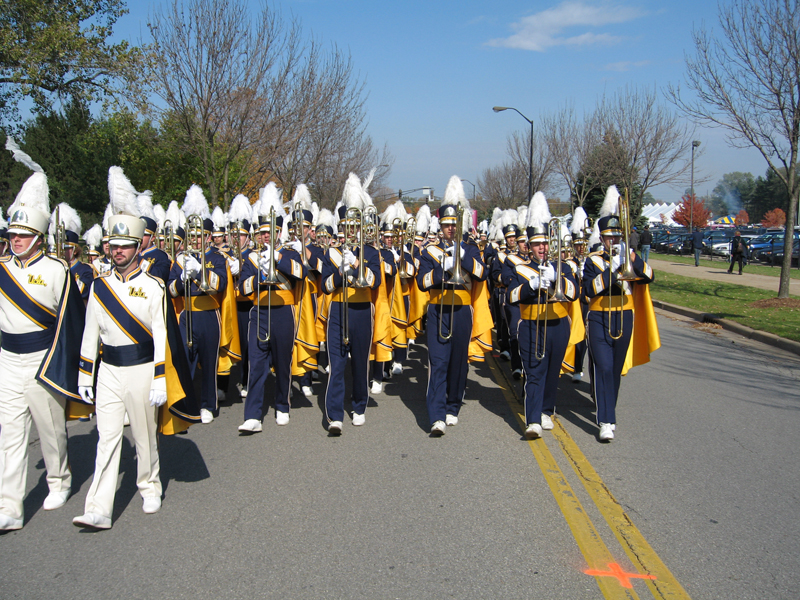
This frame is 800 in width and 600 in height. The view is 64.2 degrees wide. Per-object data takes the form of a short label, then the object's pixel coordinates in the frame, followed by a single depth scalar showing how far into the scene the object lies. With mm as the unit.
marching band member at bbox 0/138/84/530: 4207
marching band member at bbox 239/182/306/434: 6078
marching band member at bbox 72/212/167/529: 4051
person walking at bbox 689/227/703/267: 28516
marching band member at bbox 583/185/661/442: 5848
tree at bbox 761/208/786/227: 73250
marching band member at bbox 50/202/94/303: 6461
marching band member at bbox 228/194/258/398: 6780
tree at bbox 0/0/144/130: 15312
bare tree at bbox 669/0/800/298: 12906
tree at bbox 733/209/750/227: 86912
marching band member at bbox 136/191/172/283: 6414
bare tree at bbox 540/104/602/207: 27000
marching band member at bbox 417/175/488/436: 6004
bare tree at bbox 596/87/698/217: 22781
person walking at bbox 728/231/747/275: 23812
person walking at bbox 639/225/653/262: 23375
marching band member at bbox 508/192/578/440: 5852
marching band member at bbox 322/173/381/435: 6086
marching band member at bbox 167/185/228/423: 6348
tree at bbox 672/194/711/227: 70062
